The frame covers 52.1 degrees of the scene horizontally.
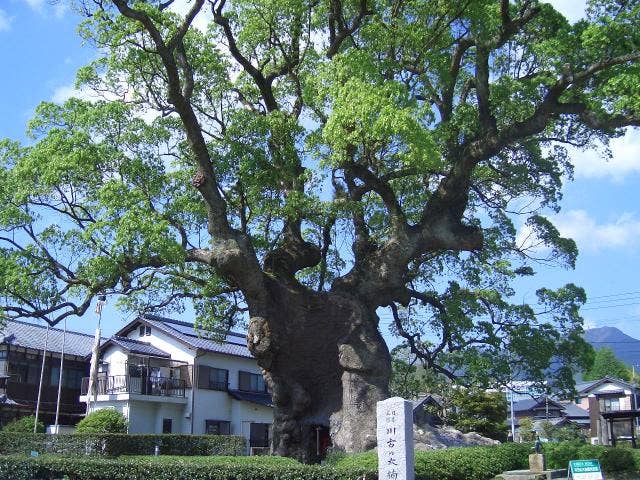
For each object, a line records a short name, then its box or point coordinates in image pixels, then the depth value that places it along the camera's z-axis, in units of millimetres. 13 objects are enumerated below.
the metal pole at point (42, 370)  30517
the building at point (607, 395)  39719
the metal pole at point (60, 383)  30688
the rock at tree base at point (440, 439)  16016
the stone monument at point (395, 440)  10070
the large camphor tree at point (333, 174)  13945
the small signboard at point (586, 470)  13650
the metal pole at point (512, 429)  39725
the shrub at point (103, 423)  25875
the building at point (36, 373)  30969
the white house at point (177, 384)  31000
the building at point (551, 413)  43469
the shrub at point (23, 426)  27203
